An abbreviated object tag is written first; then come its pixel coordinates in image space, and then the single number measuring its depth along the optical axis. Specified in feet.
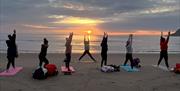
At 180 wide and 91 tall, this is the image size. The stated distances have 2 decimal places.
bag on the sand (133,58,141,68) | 21.21
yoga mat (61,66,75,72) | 18.80
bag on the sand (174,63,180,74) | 19.21
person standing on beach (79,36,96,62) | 25.29
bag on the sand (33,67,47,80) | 16.82
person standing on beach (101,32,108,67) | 20.52
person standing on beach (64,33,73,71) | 18.57
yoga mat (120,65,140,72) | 19.98
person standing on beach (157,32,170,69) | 20.15
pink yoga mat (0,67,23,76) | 17.74
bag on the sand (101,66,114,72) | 19.26
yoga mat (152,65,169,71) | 20.80
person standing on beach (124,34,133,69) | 20.42
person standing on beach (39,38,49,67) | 18.74
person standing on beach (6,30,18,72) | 18.07
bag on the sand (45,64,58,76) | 17.56
